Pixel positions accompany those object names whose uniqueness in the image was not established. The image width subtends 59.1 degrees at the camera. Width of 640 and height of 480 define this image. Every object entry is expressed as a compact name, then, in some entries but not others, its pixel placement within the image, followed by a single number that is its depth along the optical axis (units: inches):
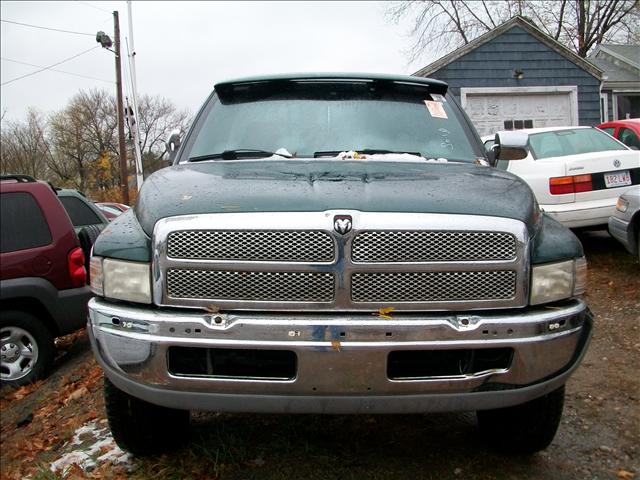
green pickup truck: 82.7
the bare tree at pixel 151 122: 1963.6
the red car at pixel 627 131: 362.0
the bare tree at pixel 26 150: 1417.3
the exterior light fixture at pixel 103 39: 874.1
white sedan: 249.9
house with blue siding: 594.9
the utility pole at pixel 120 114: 933.2
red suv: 190.9
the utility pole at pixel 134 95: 657.6
